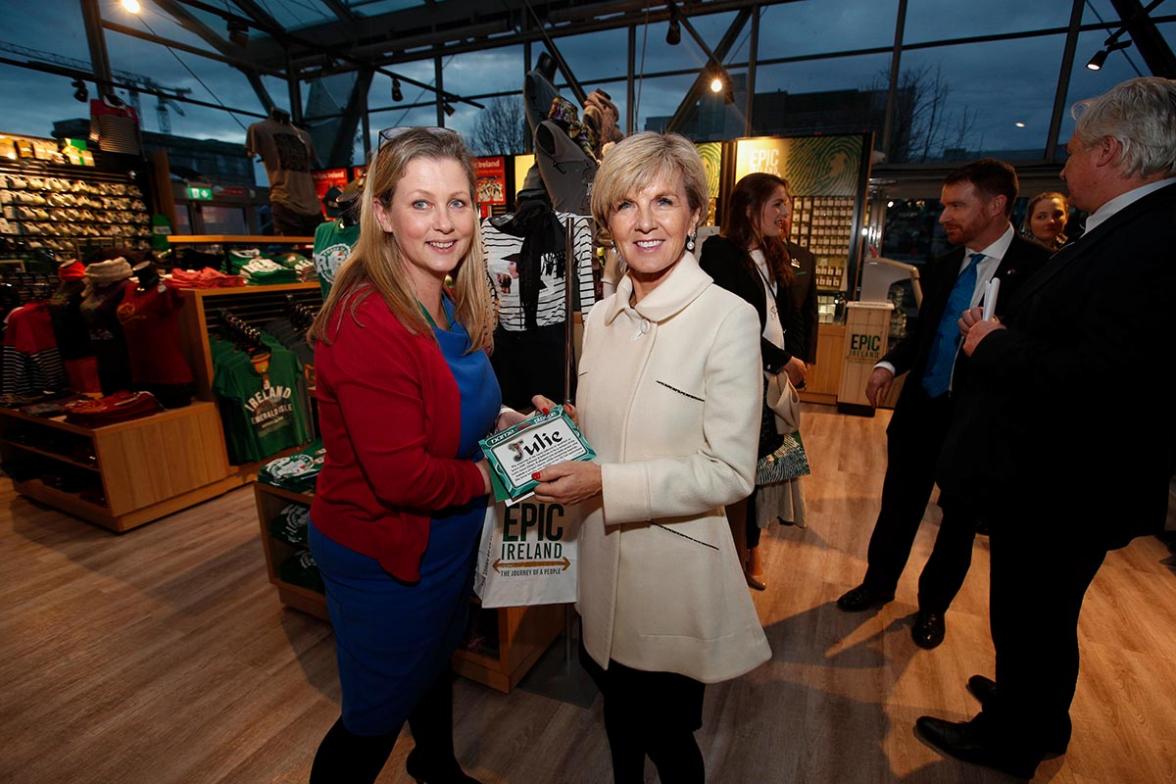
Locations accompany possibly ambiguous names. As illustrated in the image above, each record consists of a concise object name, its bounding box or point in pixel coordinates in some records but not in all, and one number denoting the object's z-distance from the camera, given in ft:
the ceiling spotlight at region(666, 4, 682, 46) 22.67
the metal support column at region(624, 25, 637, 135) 30.99
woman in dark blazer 7.89
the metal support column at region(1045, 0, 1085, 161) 23.38
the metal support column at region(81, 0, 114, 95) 27.86
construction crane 24.84
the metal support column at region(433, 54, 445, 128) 37.14
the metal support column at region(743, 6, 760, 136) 27.96
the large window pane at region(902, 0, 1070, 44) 23.73
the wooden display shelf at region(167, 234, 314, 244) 14.53
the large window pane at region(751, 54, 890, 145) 26.45
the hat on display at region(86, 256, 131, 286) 12.39
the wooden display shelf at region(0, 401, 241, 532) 11.54
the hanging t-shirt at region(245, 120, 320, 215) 20.01
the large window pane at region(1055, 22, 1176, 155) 23.21
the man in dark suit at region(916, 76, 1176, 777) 4.51
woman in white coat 3.70
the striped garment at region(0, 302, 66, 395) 14.71
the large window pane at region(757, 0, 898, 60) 25.76
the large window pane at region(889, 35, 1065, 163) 24.21
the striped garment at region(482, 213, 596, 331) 7.67
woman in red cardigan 3.70
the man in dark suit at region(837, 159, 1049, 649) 7.34
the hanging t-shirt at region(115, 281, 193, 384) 11.96
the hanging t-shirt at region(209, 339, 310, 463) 12.73
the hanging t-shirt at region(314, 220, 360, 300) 8.50
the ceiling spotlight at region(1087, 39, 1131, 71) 22.74
